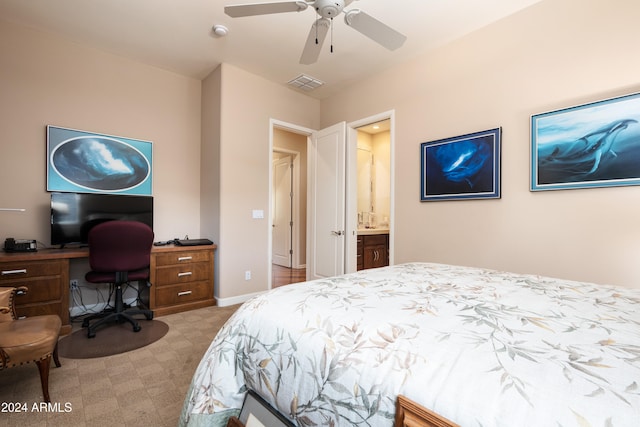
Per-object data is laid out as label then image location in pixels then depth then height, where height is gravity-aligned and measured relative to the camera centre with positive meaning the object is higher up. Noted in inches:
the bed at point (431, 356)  22.5 -13.6
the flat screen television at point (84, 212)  115.0 +0.3
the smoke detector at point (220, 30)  112.1 +70.6
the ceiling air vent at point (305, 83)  153.8 +70.5
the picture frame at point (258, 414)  35.7 -25.4
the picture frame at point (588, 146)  79.5 +20.2
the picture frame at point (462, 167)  105.7 +18.4
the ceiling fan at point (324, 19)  71.0 +50.3
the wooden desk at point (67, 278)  98.7 -25.5
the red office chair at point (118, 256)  103.0 -15.8
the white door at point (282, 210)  248.7 +3.2
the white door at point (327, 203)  152.6 +6.1
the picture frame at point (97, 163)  120.2 +21.8
